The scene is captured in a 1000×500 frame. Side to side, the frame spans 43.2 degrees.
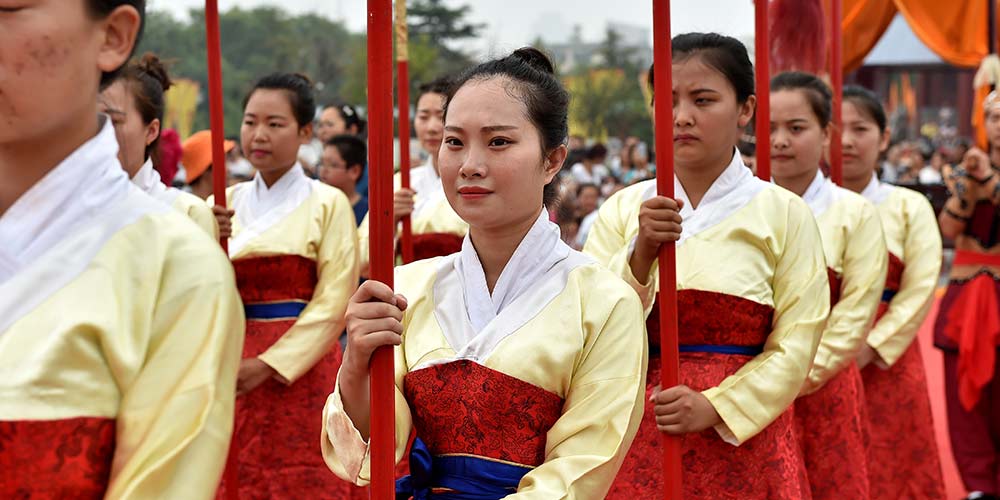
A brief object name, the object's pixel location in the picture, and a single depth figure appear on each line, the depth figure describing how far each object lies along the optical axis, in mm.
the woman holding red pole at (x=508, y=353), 1958
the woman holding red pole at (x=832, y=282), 3271
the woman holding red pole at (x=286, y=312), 3553
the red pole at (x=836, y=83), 3662
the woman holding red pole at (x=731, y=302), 2617
